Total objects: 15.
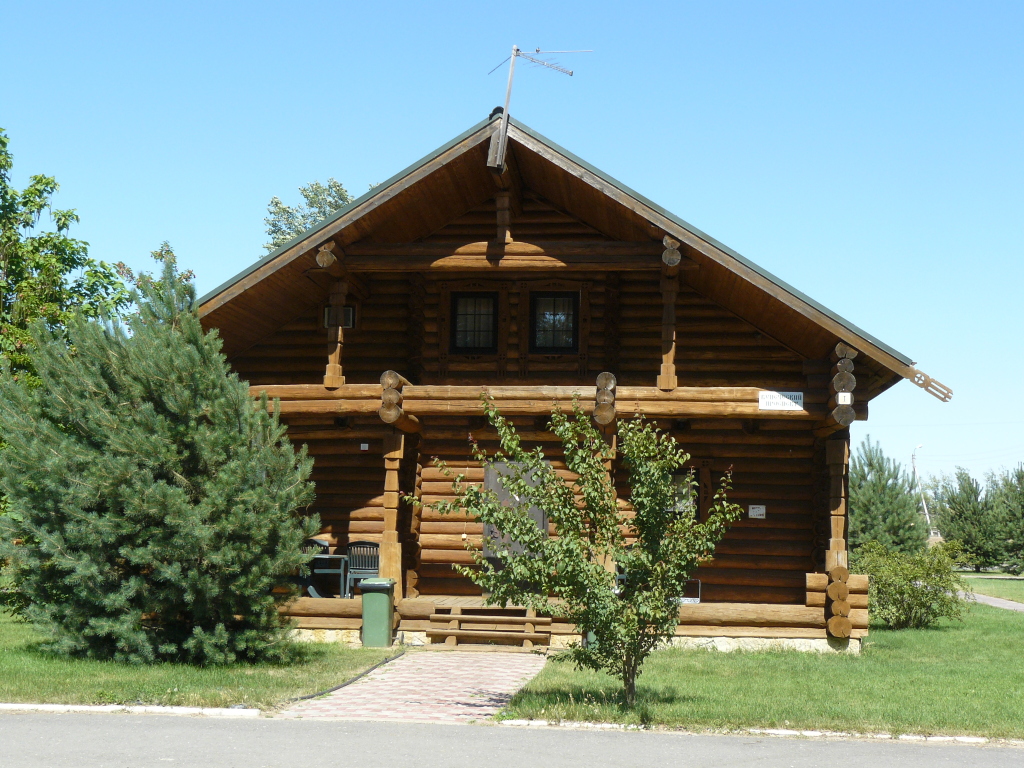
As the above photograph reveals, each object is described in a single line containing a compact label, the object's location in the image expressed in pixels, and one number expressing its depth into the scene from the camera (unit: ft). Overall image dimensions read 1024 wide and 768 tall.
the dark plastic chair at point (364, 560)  60.39
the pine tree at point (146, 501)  42.57
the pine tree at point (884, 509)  111.96
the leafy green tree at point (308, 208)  229.86
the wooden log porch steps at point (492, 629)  54.13
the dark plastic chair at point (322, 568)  58.90
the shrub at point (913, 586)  65.72
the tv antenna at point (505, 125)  53.62
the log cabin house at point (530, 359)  54.29
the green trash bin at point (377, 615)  52.90
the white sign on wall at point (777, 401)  54.54
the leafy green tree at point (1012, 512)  157.38
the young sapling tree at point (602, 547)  34.63
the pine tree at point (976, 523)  159.33
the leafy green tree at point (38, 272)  78.18
